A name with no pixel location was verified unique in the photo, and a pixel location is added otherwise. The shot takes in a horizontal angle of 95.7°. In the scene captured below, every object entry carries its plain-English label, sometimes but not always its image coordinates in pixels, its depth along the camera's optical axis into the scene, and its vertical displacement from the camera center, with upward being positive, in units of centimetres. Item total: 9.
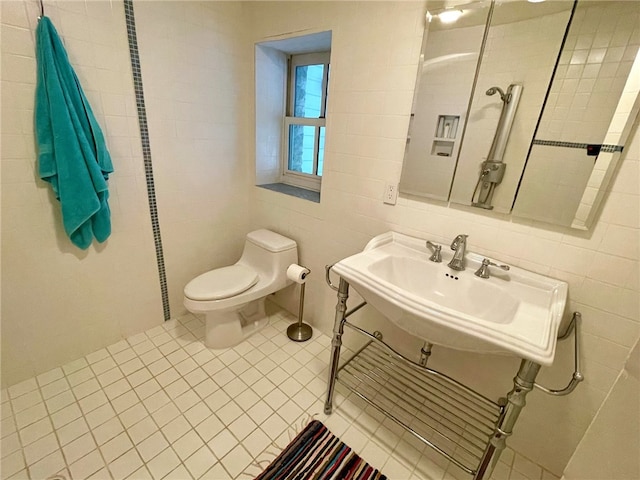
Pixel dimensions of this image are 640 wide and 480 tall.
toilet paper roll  174 -79
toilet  161 -87
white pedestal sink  81 -52
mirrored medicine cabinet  89 +16
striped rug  117 -128
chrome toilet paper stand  189 -124
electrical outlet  140 -24
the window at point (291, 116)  192 +11
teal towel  117 -11
